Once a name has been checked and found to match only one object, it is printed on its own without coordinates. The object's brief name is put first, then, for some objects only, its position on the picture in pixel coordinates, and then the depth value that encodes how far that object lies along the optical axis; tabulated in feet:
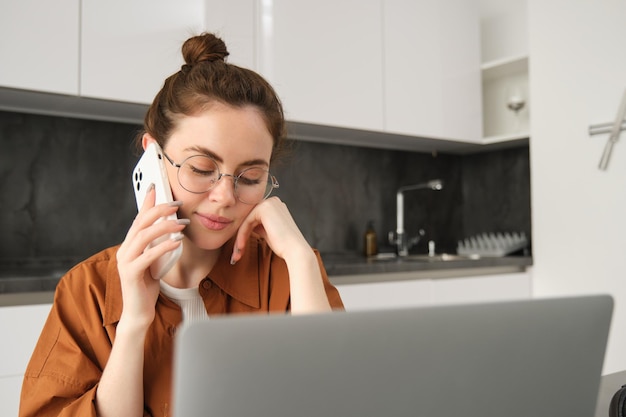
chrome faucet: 9.71
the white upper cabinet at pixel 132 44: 6.16
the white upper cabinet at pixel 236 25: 6.95
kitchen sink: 9.13
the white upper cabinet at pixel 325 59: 7.40
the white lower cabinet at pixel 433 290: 7.13
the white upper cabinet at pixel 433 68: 8.63
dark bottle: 9.34
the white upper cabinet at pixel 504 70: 9.71
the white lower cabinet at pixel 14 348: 4.99
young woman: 2.85
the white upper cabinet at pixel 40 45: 5.70
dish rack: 9.44
